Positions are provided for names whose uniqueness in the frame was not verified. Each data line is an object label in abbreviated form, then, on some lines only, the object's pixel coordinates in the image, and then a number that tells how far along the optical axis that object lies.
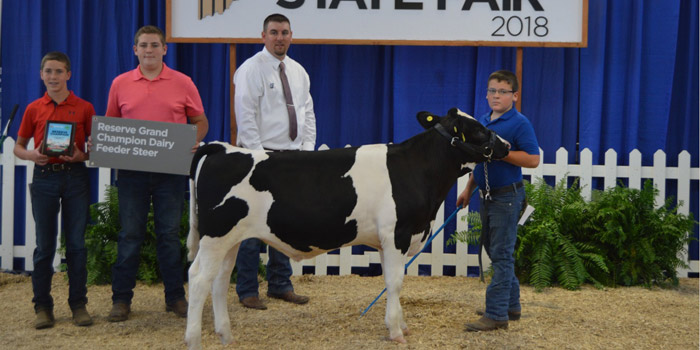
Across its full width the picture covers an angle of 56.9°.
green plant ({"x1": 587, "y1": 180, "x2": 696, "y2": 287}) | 6.12
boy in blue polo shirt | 4.54
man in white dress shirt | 5.27
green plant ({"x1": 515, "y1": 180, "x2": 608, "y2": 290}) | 6.05
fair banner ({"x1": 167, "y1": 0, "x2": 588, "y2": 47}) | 6.36
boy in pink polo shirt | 4.91
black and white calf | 4.08
